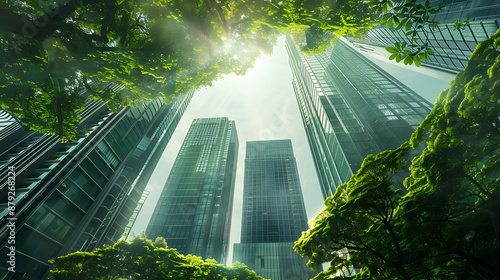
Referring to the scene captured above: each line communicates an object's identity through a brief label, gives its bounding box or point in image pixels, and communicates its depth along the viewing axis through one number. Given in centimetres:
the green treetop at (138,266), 1054
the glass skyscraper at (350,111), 2583
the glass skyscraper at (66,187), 1302
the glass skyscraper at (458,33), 1534
